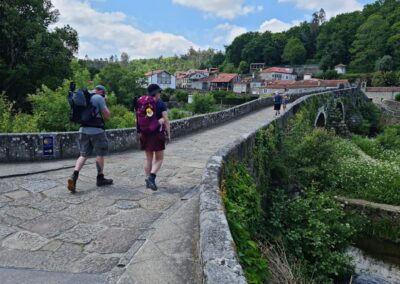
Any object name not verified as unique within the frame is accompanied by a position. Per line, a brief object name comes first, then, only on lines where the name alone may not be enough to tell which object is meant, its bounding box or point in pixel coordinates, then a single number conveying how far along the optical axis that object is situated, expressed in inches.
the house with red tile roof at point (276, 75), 3203.7
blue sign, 245.3
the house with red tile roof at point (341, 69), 2972.0
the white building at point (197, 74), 3676.2
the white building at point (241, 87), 2864.9
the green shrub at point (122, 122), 425.8
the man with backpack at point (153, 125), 185.6
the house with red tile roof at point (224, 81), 3021.2
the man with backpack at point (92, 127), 180.4
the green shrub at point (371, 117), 1331.8
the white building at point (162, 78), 3034.0
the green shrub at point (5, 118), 303.8
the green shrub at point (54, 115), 397.4
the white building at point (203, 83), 3223.4
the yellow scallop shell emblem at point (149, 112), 185.0
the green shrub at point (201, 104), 1443.2
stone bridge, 104.1
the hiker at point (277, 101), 655.1
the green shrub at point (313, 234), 275.4
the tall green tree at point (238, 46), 4183.1
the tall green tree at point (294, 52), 3703.2
